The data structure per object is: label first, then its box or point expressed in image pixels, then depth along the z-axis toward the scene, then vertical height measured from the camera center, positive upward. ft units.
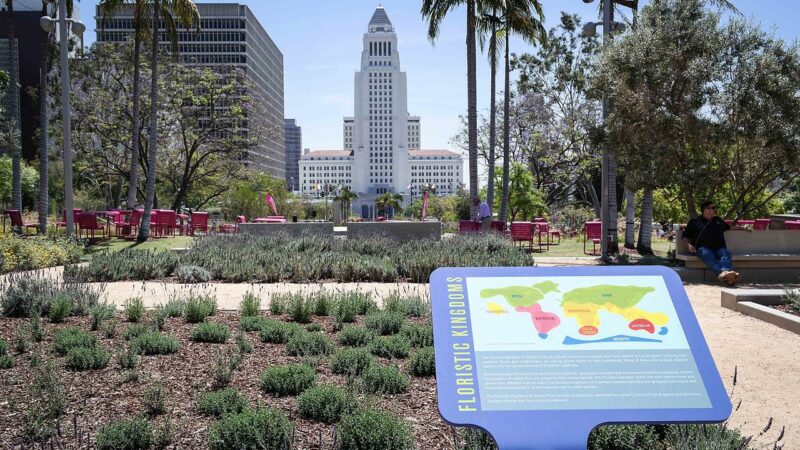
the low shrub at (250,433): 13.12 -4.24
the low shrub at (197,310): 25.11 -3.53
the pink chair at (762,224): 71.36 -0.81
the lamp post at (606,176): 53.72 +3.35
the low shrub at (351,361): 18.53 -4.02
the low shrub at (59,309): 24.97 -3.48
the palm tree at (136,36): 70.23 +19.65
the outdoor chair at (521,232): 60.44 -1.43
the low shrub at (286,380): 16.96 -4.13
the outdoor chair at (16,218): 72.38 -0.30
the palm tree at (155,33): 69.92 +19.41
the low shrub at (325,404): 15.08 -4.23
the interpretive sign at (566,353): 10.12 -2.20
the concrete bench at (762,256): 41.98 -2.44
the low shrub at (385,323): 23.59 -3.74
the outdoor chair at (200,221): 79.56 -0.65
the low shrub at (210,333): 21.99 -3.82
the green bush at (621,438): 13.62 -4.48
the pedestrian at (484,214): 68.54 +0.20
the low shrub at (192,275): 39.42 -3.47
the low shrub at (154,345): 20.42 -3.89
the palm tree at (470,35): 70.28 +18.95
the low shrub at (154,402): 15.47 -4.26
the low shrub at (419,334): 21.67 -3.85
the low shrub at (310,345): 20.50 -3.94
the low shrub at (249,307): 26.23 -3.53
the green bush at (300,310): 25.57 -3.58
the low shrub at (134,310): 25.17 -3.55
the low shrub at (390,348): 20.59 -4.01
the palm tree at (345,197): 149.89 +5.11
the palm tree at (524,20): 74.84 +22.18
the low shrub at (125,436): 13.28 -4.34
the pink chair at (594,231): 60.90 -1.33
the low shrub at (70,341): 20.20 -3.77
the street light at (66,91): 62.18 +11.57
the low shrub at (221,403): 15.21 -4.24
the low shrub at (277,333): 22.24 -3.84
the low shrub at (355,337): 21.84 -3.91
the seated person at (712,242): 40.27 -1.57
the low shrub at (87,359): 18.72 -3.98
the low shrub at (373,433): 13.14 -4.25
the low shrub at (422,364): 18.84 -4.13
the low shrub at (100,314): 23.91 -3.52
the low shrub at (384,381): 17.10 -4.18
